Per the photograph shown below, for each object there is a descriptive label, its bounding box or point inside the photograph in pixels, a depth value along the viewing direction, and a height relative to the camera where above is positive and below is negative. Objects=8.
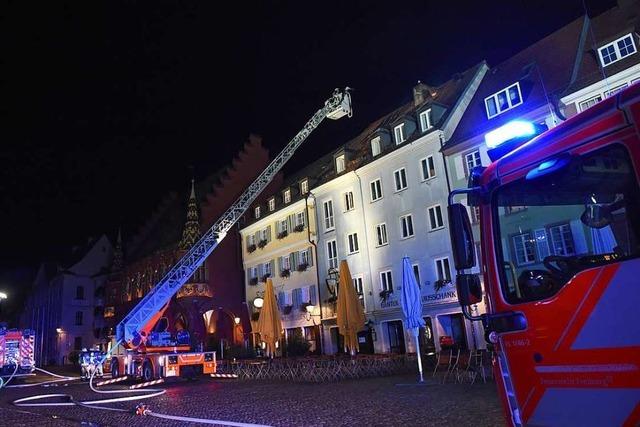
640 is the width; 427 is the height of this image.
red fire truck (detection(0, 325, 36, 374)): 28.55 +0.65
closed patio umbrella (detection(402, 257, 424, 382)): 16.20 +0.78
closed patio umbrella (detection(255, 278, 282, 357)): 23.52 +0.75
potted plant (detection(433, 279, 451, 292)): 25.42 +1.90
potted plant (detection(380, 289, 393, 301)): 28.53 +1.85
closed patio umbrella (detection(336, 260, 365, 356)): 21.00 +0.79
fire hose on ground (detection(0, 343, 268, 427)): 10.48 -1.40
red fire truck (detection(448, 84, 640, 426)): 3.33 +0.33
